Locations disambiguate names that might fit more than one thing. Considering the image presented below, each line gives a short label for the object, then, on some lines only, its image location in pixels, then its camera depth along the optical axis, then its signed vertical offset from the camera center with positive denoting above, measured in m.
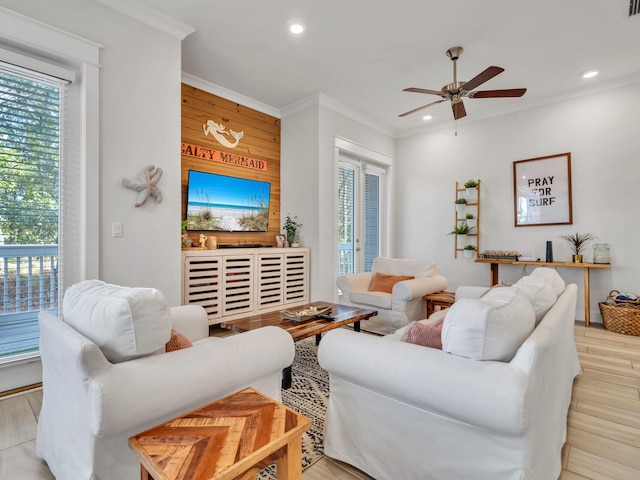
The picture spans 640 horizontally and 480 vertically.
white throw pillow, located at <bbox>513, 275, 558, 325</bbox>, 1.60 -0.26
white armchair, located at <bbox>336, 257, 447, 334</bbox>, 3.49 -0.56
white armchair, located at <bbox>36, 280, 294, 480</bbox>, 1.01 -0.45
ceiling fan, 3.01 +1.43
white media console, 3.40 -0.43
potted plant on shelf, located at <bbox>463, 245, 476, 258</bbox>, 4.91 -0.13
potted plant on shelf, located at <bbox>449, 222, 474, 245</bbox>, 5.05 +0.18
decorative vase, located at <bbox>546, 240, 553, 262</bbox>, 4.26 -0.13
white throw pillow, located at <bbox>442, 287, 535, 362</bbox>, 1.18 -0.32
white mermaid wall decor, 4.13 +1.44
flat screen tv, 3.94 +0.52
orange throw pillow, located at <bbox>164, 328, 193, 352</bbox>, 1.37 -0.43
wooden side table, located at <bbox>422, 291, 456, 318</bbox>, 3.57 -0.63
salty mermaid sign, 3.97 +1.13
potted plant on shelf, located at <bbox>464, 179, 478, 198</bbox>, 4.98 +0.85
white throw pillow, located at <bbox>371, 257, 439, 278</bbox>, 4.02 -0.31
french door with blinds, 5.12 +0.48
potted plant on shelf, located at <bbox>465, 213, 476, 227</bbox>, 5.00 +0.36
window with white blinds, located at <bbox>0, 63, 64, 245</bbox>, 2.29 +0.62
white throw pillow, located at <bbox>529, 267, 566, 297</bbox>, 1.99 -0.23
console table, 3.88 -0.28
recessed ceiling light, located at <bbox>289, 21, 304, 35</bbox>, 2.98 +2.00
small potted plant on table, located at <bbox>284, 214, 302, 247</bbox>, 4.64 +0.18
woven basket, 3.61 -0.83
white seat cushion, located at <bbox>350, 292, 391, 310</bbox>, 3.60 -0.63
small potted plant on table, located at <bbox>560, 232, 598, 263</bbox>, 4.12 +0.00
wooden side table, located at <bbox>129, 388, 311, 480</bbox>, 0.80 -0.54
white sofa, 1.05 -0.57
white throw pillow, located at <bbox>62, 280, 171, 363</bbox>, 1.11 -0.28
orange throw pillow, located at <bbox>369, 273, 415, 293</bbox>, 3.93 -0.48
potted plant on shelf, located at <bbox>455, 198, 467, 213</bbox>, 5.01 +0.59
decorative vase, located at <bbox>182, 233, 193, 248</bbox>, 3.61 +0.02
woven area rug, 1.61 -1.03
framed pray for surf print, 4.34 +0.71
